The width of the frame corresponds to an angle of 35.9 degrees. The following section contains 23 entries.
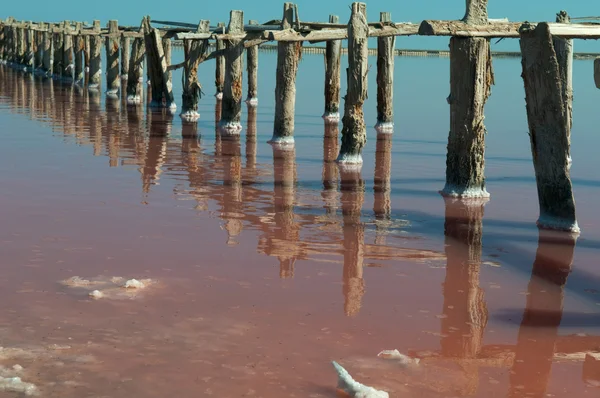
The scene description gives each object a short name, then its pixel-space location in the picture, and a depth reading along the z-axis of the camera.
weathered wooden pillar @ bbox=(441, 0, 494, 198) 9.25
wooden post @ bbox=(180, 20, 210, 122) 18.16
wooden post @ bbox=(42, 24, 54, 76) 33.09
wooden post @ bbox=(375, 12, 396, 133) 16.36
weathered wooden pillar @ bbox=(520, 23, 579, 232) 7.99
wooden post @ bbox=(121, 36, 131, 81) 26.14
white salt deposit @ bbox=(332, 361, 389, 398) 4.37
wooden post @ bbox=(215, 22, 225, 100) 21.35
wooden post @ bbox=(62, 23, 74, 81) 30.01
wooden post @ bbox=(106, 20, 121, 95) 24.08
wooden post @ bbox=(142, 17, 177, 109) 19.39
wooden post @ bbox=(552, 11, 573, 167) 10.57
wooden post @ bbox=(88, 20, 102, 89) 26.44
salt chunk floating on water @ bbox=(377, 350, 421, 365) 4.95
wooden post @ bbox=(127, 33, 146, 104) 22.02
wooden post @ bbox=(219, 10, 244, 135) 15.51
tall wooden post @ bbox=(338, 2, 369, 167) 11.48
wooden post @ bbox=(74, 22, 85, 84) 28.95
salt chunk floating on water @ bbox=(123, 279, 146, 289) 6.06
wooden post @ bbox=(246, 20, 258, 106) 21.89
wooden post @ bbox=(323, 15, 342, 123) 17.17
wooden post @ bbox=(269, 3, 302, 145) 13.51
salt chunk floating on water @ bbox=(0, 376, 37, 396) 4.34
